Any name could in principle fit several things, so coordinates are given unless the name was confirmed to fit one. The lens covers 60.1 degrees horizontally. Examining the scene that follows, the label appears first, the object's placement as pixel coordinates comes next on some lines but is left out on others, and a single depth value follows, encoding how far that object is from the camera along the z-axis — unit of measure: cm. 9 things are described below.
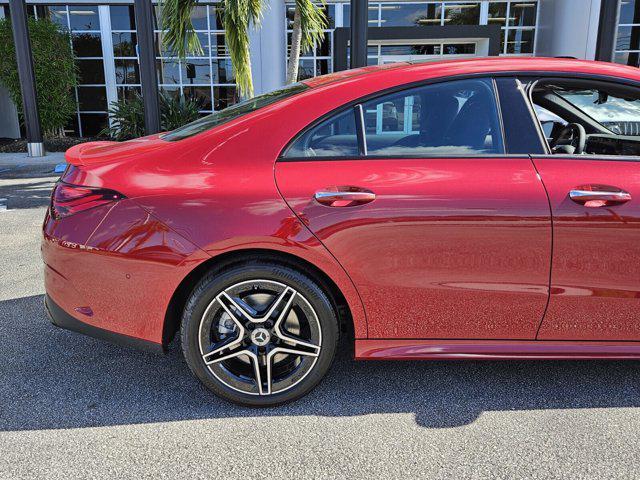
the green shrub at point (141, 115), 1395
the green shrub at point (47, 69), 1464
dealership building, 1477
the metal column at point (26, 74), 1220
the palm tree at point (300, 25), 888
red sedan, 257
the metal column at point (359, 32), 1099
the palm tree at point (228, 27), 840
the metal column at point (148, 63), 1115
